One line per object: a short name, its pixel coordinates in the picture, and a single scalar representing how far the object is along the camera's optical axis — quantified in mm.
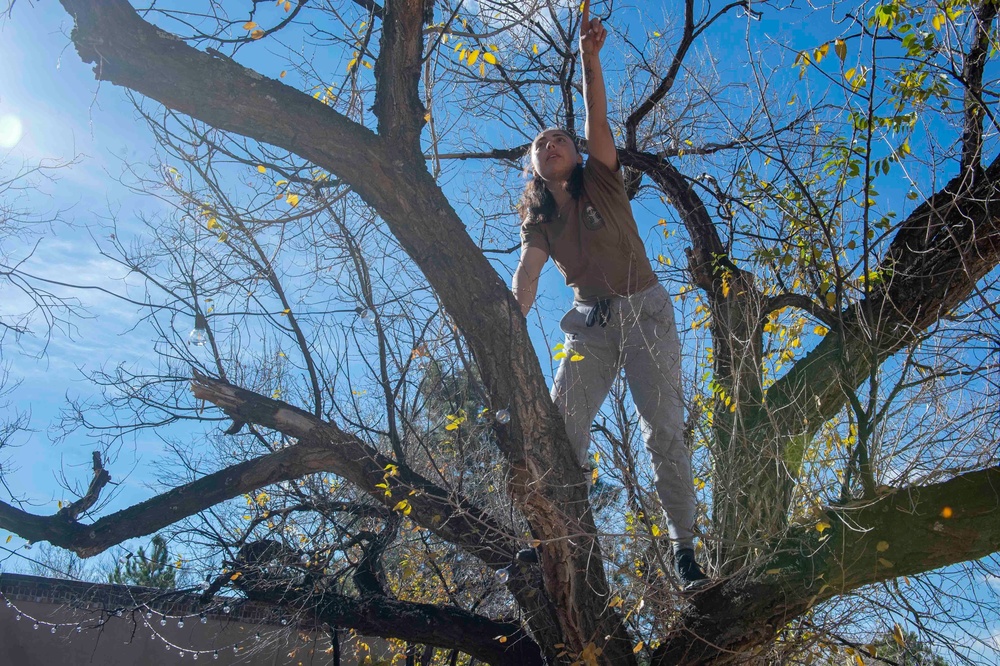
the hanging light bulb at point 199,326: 4629
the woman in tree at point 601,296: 2883
